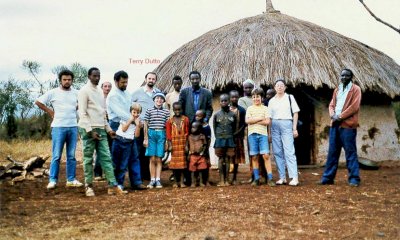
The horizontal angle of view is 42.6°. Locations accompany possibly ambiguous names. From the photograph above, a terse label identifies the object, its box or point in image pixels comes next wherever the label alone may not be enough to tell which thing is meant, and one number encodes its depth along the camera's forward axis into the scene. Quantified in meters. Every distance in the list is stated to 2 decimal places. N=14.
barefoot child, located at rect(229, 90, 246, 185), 6.87
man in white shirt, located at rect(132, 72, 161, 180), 7.01
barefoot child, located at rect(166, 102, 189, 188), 6.68
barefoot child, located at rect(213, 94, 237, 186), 6.71
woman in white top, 6.70
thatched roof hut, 10.27
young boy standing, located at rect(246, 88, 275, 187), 6.64
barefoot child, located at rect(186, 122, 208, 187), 6.64
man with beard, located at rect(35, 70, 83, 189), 6.58
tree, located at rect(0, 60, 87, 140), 22.23
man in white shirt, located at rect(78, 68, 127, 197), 5.90
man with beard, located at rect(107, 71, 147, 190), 6.31
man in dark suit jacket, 6.92
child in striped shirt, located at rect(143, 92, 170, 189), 6.70
